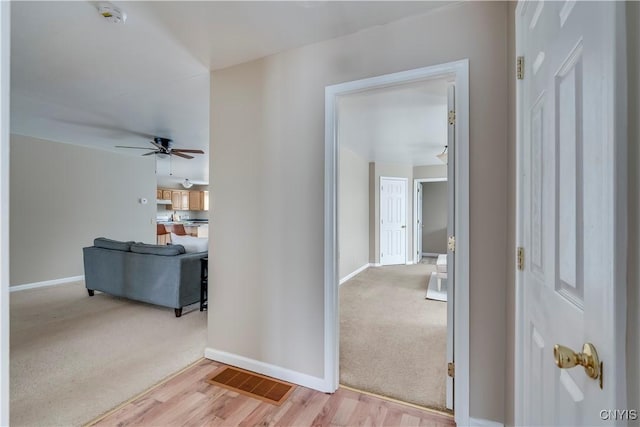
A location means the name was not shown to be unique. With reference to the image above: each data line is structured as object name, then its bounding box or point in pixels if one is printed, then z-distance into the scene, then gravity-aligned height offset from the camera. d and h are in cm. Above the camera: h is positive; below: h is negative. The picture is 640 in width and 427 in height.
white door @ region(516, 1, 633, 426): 56 +0
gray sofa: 352 -75
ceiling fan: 462 +106
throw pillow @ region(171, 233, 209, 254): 389 -41
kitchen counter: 934 -32
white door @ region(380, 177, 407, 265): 674 -17
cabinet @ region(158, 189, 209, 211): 1005 +50
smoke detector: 172 +120
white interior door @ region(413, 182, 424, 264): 731 -33
